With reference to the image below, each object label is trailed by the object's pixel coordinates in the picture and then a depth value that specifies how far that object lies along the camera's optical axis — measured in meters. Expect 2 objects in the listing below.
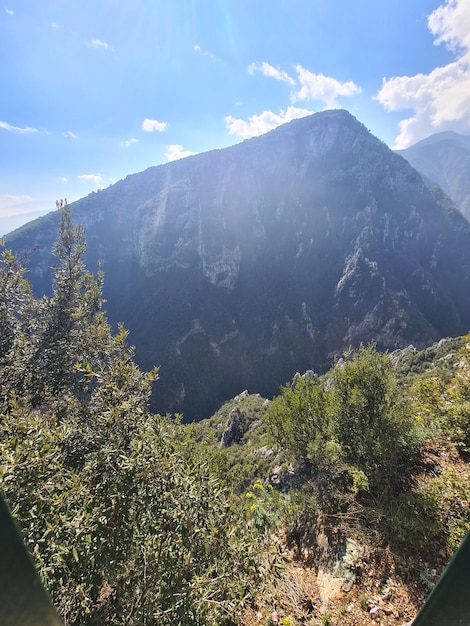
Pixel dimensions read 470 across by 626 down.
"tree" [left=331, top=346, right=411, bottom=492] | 6.99
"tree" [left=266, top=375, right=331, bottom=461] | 9.37
